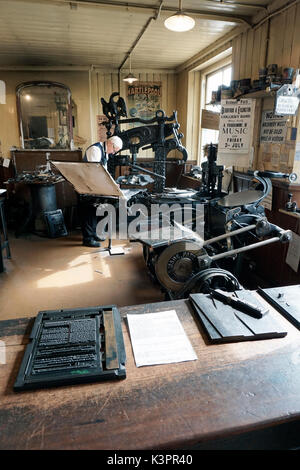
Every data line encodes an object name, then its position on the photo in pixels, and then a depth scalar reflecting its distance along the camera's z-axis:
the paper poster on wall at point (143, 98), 6.92
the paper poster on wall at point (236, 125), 3.91
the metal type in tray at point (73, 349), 1.04
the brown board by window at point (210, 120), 4.82
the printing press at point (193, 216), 2.30
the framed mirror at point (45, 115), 6.74
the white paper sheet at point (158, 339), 1.17
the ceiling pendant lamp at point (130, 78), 5.59
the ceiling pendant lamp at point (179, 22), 2.97
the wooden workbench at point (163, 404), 0.85
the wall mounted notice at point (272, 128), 3.38
